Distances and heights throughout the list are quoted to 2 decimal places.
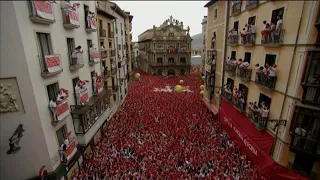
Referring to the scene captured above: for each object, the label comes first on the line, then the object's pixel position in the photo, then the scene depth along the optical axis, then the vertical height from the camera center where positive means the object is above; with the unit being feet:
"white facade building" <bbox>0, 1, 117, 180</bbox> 22.68 -5.88
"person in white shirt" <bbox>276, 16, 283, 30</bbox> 29.83 +3.03
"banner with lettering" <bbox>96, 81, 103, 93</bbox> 42.72 -10.07
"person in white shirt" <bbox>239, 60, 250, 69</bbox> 41.55 -4.84
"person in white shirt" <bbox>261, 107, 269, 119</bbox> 35.78 -13.13
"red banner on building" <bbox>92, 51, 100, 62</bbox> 40.40 -2.91
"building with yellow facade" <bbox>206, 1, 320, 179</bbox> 27.02 -5.96
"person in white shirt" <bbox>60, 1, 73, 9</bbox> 29.20 +5.79
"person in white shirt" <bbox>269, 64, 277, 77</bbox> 32.53 -4.72
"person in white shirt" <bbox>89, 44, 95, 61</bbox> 39.23 -1.62
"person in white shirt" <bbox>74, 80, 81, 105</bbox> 35.01 -8.85
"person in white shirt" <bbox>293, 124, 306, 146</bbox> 29.33 -13.99
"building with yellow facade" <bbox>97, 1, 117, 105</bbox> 55.57 -0.46
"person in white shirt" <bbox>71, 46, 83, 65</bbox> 34.04 -2.21
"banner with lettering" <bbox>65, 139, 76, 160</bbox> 32.23 -18.35
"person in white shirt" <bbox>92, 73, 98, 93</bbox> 41.79 -8.61
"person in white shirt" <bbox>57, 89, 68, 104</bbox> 29.68 -8.44
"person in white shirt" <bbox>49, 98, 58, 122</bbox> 28.35 -9.74
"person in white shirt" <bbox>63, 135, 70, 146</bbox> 32.12 -16.65
